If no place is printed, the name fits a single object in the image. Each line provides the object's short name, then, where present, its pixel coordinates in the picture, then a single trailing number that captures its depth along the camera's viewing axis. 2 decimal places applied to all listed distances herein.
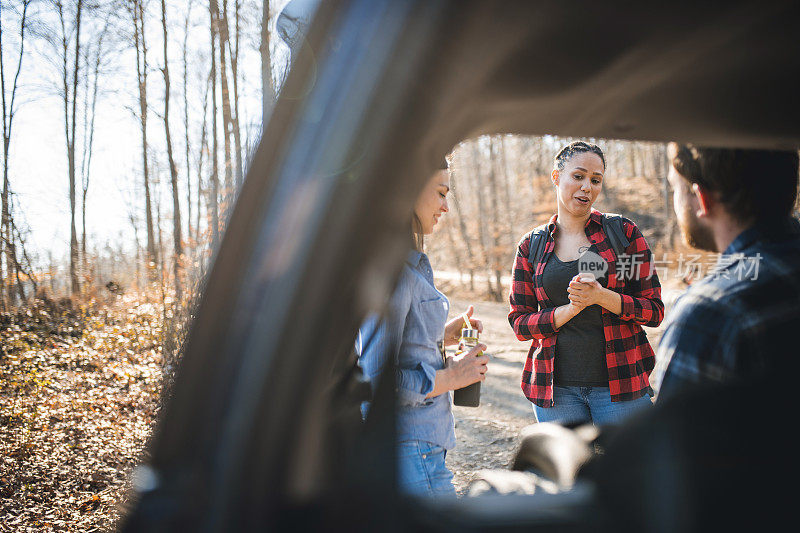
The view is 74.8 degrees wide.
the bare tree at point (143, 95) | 7.23
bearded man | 0.90
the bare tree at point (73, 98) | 15.37
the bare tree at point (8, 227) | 13.69
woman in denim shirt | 1.51
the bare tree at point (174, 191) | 11.93
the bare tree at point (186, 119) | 12.74
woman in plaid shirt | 2.24
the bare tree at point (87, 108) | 14.83
